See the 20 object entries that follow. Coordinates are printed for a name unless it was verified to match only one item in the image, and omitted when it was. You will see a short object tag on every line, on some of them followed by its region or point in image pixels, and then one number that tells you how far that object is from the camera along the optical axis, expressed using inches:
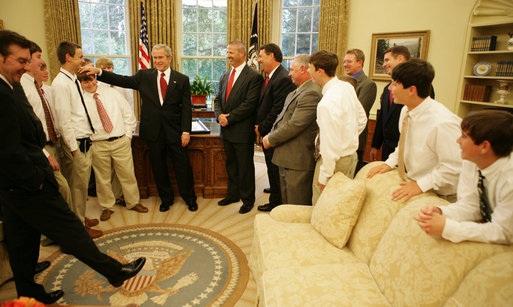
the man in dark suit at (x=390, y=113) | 111.6
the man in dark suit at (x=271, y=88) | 128.3
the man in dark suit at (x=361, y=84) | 131.3
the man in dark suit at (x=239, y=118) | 131.8
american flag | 215.5
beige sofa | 46.9
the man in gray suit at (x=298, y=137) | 101.3
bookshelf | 173.3
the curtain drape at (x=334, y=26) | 238.5
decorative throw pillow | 76.2
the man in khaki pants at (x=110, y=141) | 120.7
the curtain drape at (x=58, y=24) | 224.5
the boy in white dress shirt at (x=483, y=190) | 47.7
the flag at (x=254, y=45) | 237.6
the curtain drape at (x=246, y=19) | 256.4
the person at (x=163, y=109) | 130.1
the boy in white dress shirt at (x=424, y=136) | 64.6
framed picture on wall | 210.7
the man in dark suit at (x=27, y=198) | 61.2
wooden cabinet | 148.3
